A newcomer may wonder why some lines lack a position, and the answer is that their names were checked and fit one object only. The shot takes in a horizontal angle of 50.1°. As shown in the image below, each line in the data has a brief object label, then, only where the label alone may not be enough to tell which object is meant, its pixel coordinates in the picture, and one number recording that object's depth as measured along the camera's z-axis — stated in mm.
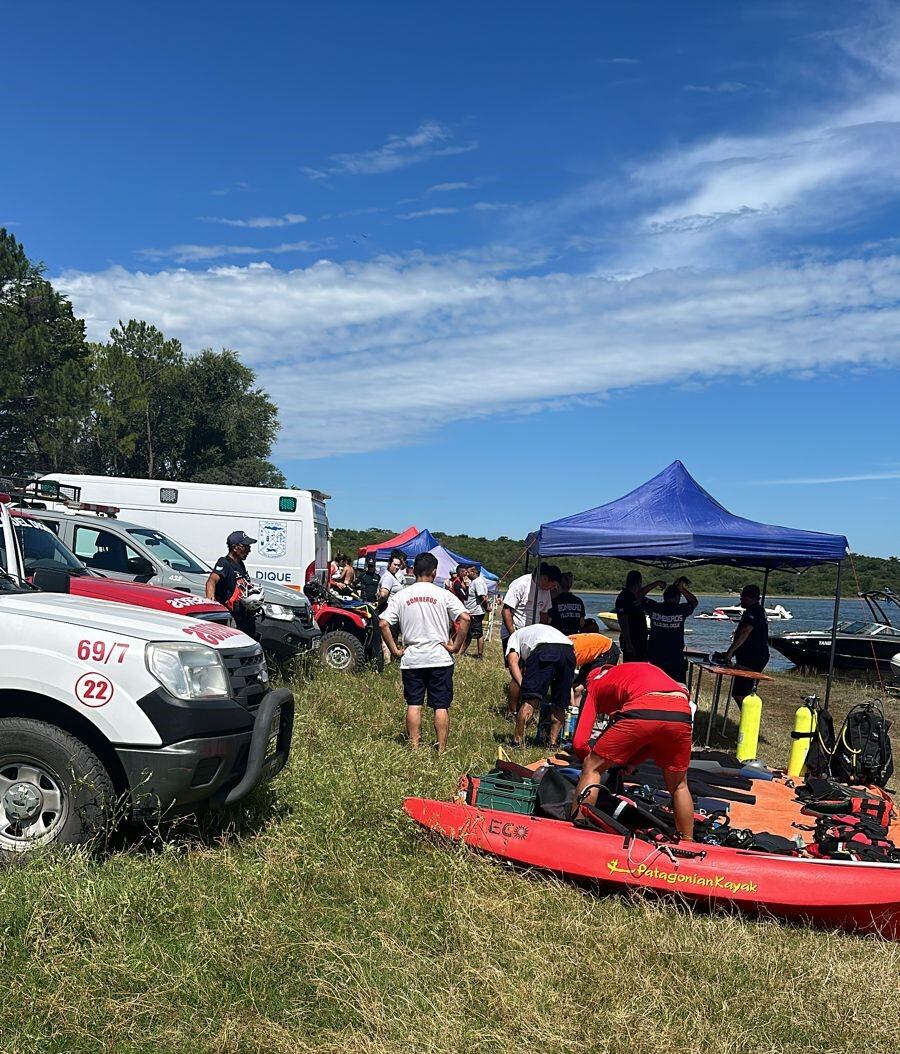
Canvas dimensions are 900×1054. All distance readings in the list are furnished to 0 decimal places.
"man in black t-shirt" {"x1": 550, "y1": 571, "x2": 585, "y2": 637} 10664
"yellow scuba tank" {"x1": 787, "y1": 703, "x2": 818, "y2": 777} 8617
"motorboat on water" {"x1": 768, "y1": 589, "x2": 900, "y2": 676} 20422
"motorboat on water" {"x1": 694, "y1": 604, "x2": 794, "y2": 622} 33203
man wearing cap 9531
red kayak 4859
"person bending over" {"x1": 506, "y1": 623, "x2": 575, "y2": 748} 8875
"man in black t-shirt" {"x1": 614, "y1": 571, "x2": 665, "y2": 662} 11758
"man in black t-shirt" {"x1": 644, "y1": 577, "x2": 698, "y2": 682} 10867
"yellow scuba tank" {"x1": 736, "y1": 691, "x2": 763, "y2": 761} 9312
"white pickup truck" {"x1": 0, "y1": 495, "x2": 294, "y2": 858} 4602
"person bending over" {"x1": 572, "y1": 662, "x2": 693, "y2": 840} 5457
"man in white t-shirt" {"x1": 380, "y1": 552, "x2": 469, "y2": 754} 7762
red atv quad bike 12430
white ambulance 13344
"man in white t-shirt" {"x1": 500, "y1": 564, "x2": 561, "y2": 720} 10570
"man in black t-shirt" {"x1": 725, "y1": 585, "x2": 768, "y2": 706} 11367
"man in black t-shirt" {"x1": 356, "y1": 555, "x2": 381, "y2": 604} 14594
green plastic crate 5879
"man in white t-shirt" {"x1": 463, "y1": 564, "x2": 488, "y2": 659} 16944
